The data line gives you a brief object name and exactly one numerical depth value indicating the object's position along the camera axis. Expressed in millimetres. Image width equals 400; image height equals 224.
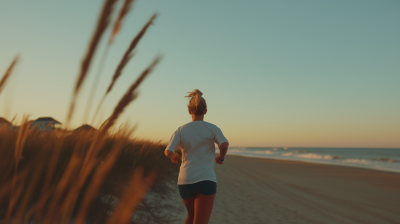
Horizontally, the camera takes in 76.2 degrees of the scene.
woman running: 2662
